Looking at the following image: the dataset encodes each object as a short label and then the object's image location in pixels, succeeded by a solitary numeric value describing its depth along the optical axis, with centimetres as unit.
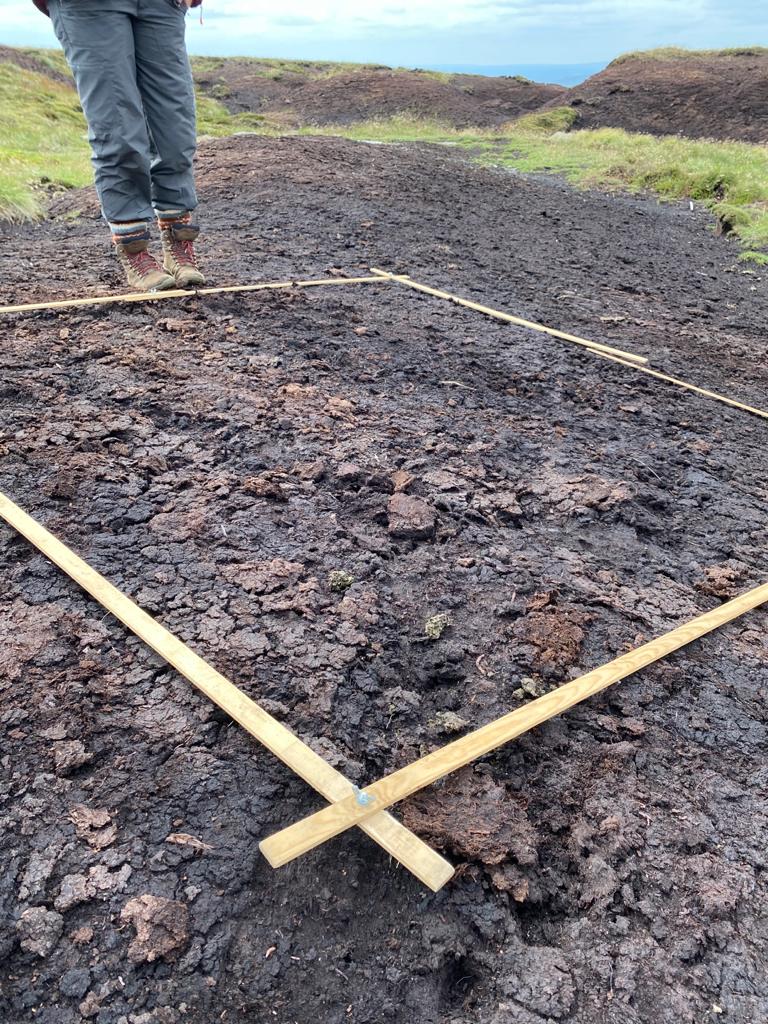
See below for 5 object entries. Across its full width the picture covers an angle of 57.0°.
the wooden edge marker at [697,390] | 364
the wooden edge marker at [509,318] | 398
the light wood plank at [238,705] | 134
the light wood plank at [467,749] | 134
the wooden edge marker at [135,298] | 360
